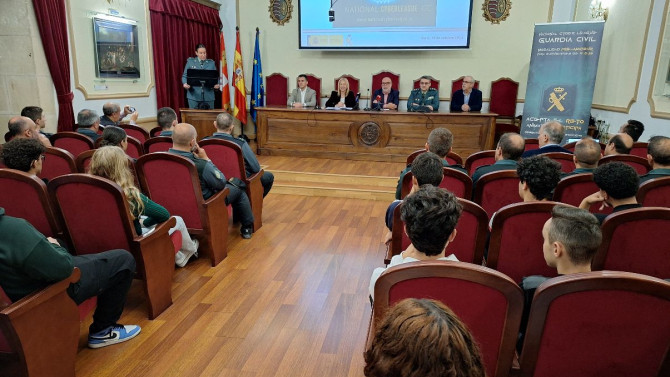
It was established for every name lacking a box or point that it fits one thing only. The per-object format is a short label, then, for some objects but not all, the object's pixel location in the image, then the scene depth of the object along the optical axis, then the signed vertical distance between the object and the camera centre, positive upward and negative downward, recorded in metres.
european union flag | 8.02 +0.12
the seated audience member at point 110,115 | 4.55 -0.30
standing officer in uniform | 7.22 +0.01
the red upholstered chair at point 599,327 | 1.10 -0.61
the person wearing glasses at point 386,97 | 6.97 -0.01
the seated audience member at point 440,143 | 2.81 -0.30
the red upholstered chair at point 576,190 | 2.39 -0.50
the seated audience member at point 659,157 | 2.67 -0.34
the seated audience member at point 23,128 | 3.36 -0.34
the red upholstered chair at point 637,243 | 1.72 -0.57
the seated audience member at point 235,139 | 3.75 -0.43
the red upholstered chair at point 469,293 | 1.18 -0.56
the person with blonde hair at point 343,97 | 7.11 -0.05
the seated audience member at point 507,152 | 2.80 -0.35
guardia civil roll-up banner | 5.64 +0.36
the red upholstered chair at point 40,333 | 1.51 -0.93
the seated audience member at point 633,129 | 3.94 -0.23
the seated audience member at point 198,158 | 3.03 -0.49
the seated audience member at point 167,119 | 4.30 -0.30
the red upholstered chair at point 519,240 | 1.80 -0.61
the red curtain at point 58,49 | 4.90 +0.44
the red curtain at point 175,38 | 6.84 +0.89
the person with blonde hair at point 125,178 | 2.23 -0.48
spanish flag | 7.70 +0.08
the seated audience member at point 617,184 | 1.93 -0.37
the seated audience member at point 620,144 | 3.43 -0.33
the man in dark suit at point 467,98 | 6.91 +0.01
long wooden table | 6.38 -0.56
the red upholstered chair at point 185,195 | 2.79 -0.73
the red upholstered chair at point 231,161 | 3.52 -0.59
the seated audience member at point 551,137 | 3.46 -0.30
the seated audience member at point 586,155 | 2.60 -0.32
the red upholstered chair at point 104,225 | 2.08 -0.71
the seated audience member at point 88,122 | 4.18 -0.35
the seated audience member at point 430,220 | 1.42 -0.41
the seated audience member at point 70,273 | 1.48 -0.78
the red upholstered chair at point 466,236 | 1.90 -0.65
